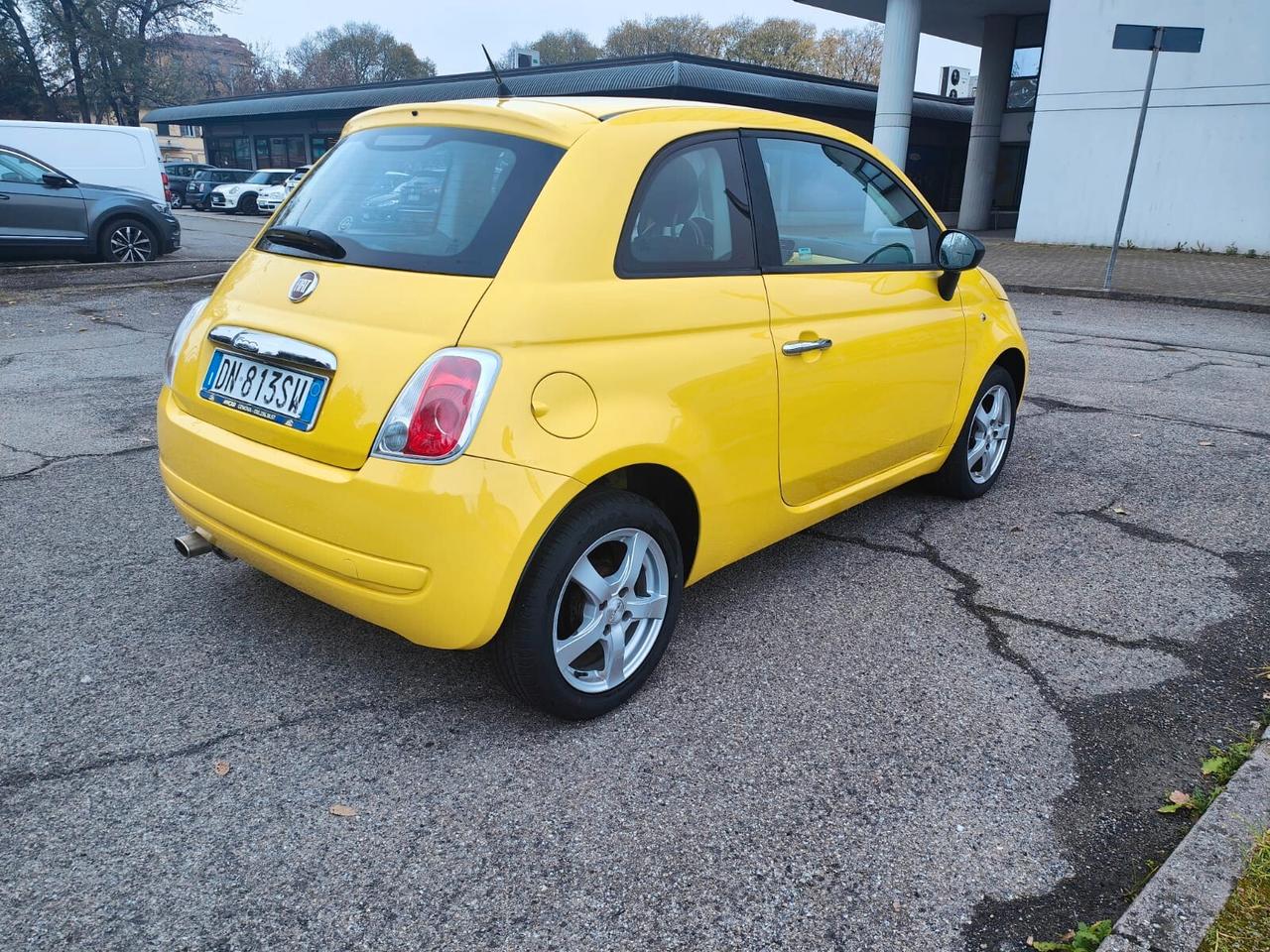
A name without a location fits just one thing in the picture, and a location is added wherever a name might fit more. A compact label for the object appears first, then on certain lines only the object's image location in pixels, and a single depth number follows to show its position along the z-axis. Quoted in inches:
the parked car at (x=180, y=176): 1400.1
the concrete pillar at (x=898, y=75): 891.4
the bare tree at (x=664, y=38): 2792.8
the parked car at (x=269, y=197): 1217.5
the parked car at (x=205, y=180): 1315.2
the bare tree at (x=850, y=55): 2716.5
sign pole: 428.5
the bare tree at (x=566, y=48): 3072.1
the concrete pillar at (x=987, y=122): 1077.8
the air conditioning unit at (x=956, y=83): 1711.4
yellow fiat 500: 96.7
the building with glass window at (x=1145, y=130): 714.8
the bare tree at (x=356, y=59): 3152.1
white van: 611.2
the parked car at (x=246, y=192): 1248.8
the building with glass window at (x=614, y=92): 938.7
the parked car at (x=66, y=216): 505.7
